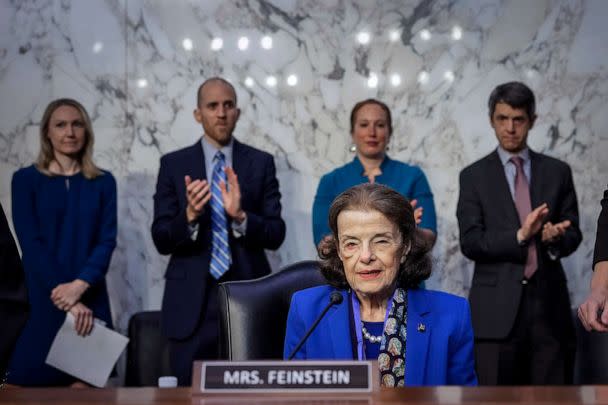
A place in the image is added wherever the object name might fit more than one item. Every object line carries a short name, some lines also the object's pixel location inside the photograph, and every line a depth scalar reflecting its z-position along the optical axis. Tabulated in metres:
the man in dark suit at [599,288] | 3.18
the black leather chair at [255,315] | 3.39
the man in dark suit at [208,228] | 5.26
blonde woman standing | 5.63
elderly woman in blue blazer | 3.20
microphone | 2.97
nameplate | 2.28
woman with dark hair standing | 5.53
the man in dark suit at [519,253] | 5.25
